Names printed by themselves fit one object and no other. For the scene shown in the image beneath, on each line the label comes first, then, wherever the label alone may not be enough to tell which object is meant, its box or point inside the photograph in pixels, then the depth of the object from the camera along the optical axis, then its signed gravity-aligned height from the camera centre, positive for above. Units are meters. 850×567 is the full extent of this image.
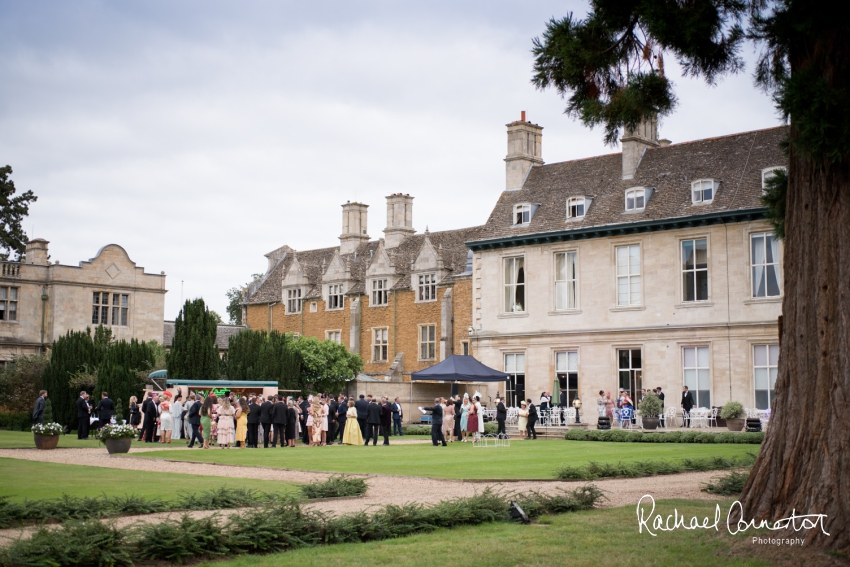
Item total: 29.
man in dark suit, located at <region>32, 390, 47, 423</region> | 28.68 -0.58
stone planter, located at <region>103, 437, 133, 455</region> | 22.75 -1.29
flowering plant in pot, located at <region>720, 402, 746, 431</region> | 32.47 -0.71
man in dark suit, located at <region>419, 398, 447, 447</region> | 27.89 -0.89
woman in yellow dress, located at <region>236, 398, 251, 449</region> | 27.69 -0.95
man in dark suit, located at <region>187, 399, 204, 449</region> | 26.27 -0.73
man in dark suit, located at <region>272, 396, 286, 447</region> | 27.00 -0.64
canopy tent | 32.91 +0.69
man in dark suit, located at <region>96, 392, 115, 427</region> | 28.81 -0.60
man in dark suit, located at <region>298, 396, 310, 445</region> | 30.25 -0.76
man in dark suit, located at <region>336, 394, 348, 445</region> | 30.75 -0.68
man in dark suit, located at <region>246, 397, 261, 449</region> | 27.30 -0.91
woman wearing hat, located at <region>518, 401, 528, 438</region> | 34.06 -0.98
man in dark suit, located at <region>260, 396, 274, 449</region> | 27.00 -0.64
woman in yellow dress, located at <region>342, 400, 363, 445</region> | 29.25 -1.17
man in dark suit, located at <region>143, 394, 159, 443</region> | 29.01 -0.84
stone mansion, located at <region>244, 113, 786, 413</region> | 34.62 +4.59
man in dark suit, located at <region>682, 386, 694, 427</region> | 34.03 -0.36
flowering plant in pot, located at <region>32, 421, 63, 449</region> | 24.22 -1.11
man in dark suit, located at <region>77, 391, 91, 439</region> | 29.27 -0.83
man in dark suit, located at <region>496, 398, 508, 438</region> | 32.09 -0.71
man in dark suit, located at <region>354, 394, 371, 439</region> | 28.70 -0.52
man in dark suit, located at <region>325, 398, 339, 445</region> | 30.88 -0.97
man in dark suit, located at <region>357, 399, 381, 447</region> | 28.08 -0.68
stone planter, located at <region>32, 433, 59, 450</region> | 24.31 -1.29
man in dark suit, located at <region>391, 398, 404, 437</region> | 34.85 -0.92
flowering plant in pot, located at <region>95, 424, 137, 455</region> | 22.66 -1.09
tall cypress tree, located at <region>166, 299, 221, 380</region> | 35.19 +1.58
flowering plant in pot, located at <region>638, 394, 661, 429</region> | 33.19 -0.60
